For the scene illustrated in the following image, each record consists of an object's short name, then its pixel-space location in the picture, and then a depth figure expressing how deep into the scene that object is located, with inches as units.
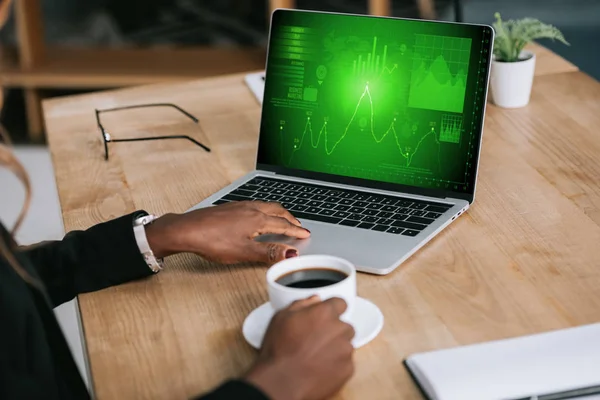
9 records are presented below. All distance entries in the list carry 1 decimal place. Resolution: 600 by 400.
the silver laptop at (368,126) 51.3
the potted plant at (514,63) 66.2
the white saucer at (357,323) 39.0
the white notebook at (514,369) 34.9
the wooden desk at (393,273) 39.1
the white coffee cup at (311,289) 38.3
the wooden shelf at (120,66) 138.0
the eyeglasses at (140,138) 63.9
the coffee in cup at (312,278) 40.3
